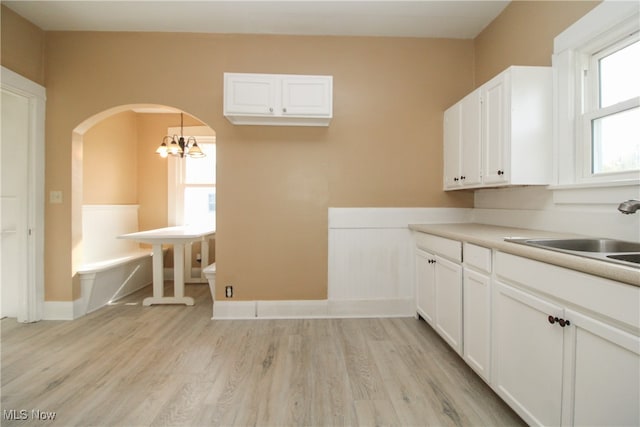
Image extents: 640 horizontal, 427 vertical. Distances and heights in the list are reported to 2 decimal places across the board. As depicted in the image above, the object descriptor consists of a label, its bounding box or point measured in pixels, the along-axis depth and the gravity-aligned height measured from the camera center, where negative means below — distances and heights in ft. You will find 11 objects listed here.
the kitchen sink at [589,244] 5.14 -0.60
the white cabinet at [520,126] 6.55 +1.91
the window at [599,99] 5.33 +2.25
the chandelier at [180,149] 12.17 +2.55
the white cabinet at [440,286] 6.72 -1.97
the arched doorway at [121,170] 9.80 +1.71
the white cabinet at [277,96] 8.46 +3.29
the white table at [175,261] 10.27 -1.88
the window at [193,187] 14.15 +1.10
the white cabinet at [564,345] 3.19 -1.76
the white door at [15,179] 9.02 +0.90
